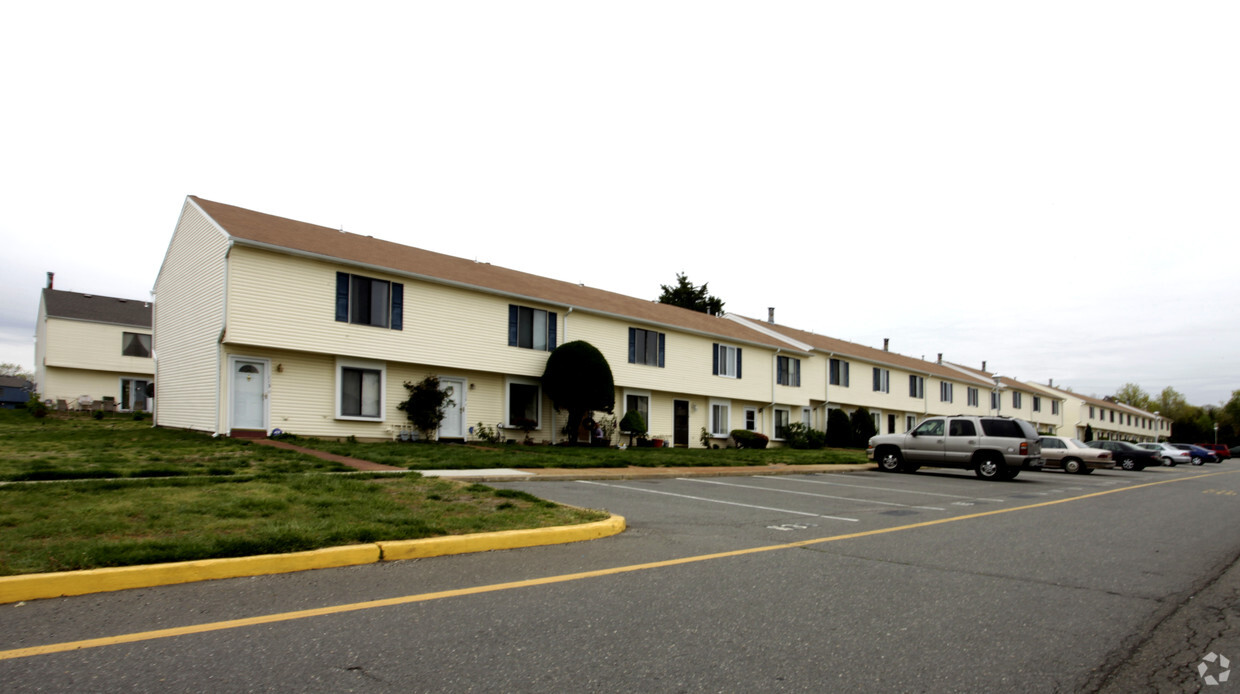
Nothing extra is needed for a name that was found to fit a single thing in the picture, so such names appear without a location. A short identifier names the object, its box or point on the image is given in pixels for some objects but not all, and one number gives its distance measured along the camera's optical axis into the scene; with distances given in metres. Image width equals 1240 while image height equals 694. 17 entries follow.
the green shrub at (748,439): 33.66
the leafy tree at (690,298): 57.56
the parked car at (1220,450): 56.61
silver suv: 20.75
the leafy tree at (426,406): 22.27
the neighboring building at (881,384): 40.90
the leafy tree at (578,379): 24.97
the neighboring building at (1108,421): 79.62
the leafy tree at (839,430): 40.56
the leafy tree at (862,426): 41.19
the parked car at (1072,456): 28.17
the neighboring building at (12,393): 63.53
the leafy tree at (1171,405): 127.30
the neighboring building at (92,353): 37.60
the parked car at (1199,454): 50.38
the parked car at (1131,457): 36.62
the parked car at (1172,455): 44.22
